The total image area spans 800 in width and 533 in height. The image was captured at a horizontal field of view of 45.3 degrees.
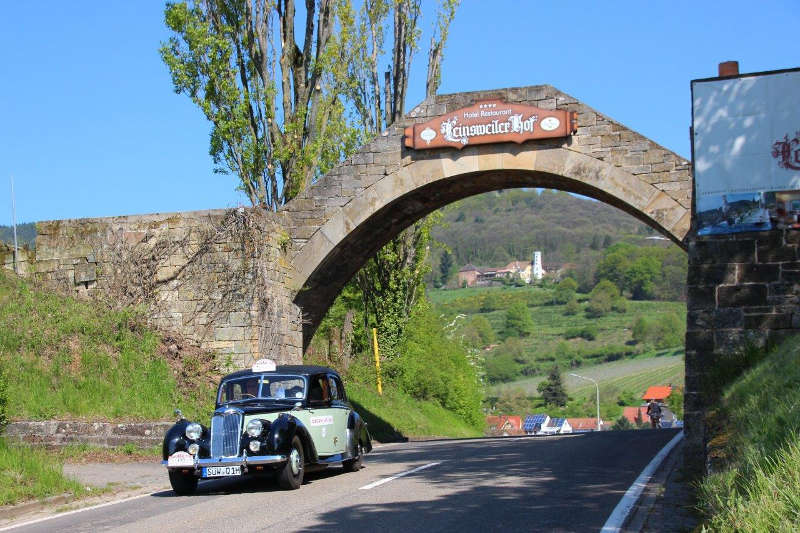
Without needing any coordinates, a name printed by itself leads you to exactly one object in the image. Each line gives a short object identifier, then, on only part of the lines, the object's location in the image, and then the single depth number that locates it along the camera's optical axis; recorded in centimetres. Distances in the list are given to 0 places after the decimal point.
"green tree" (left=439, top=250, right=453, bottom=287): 17930
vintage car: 1132
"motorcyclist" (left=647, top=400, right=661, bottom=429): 3416
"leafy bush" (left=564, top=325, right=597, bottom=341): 14388
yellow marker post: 2888
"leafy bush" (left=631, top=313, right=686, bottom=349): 13125
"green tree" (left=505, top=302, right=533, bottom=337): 14612
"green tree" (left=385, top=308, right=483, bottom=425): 3064
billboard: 1673
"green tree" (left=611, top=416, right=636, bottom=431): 7996
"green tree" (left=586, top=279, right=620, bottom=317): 15425
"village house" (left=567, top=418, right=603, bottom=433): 8806
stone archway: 1962
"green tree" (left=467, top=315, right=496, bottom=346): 14062
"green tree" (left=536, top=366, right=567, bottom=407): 10775
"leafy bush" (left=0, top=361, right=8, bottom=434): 1463
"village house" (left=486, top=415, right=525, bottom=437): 6831
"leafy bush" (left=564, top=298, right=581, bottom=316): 15788
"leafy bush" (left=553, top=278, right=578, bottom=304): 16150
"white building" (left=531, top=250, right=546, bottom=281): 18054
